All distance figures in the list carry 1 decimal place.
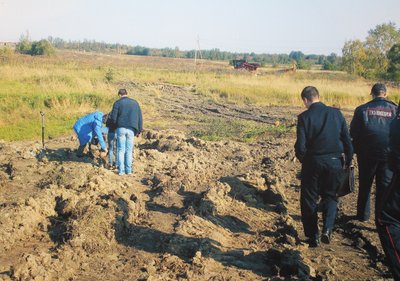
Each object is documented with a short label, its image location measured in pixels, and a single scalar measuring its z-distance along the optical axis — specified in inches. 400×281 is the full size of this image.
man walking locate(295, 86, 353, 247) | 196.5
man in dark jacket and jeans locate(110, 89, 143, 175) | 308.2
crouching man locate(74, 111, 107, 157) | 334.6
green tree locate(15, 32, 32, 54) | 2322.3
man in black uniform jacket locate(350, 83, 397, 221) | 224.2
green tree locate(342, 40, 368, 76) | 1536.7
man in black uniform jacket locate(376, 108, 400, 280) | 143.5
